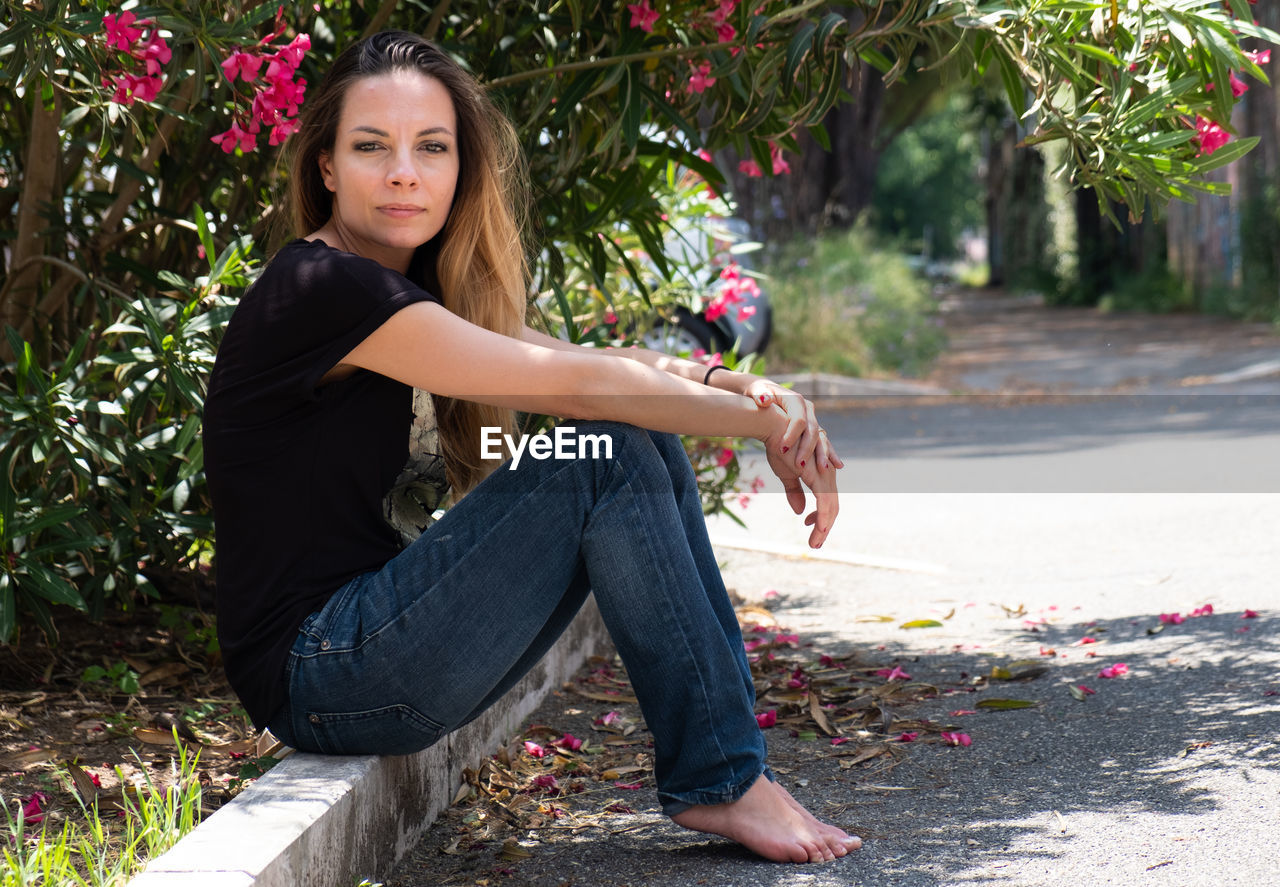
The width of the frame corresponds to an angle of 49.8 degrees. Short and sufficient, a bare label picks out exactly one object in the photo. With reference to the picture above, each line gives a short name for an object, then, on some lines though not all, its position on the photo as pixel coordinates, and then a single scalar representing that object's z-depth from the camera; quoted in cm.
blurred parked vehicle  457
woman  217
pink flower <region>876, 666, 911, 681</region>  348
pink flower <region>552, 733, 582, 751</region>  304
